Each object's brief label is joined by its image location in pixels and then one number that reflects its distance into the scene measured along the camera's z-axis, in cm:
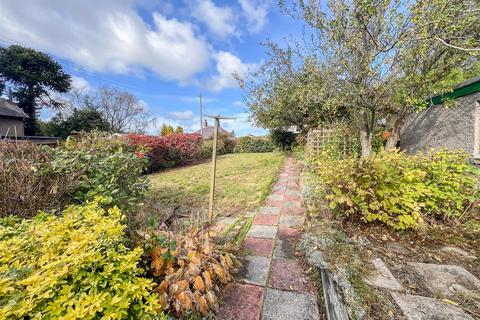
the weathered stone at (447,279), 181
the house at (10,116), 1708
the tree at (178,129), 3166
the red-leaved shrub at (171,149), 956
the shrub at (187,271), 154
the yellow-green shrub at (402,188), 265
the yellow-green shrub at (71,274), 96
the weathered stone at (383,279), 186
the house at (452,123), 428
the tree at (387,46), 380
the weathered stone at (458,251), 233
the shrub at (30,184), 213
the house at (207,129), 3322
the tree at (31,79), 1909
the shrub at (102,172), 240
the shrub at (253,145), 1845
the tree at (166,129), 3050
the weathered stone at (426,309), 155
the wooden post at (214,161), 290
